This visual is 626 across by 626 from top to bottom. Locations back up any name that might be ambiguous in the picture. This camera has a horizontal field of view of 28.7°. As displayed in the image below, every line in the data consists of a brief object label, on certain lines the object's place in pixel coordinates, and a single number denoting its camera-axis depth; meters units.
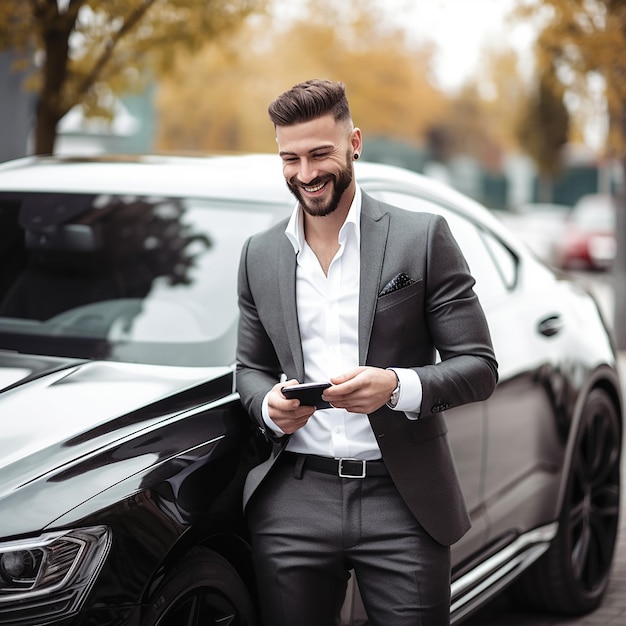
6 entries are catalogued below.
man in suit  2.78
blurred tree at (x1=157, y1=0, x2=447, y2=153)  30.02
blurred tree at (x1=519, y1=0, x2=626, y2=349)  10.92
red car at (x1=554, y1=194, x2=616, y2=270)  25.27
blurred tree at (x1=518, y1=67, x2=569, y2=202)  47.72
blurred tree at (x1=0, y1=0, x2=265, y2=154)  7.02
